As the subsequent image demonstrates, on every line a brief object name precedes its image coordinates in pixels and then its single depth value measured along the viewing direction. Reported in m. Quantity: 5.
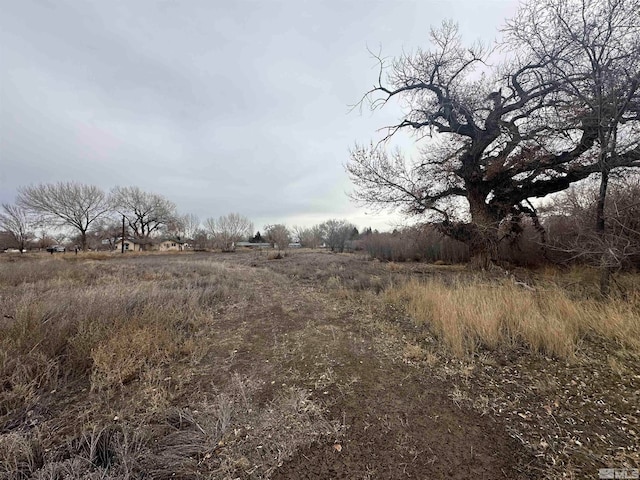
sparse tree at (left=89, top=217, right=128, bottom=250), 46.99
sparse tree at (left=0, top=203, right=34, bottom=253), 36.75
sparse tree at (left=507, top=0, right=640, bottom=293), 4.24
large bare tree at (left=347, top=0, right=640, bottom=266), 7.96
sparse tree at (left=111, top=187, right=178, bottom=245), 46.25
